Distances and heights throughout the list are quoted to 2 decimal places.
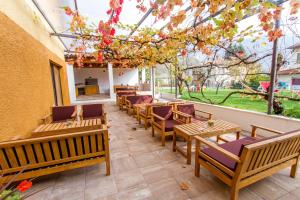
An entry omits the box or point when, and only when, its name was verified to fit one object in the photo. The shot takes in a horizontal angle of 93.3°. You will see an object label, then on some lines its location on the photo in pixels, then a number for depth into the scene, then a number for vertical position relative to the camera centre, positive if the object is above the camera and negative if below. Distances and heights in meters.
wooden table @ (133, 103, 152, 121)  4.88 -0.85
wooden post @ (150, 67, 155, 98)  10.04 +0.21
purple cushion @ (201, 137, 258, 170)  1.80 -1.02
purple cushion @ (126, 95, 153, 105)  6.15 -0.66
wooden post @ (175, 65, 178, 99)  6.18 -0.06
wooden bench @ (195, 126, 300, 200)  1.55 -1.02
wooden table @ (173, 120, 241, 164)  2.54 -0.93
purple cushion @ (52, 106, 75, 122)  3.96 -0.76
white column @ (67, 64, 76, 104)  9.20 +0.17
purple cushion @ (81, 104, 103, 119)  4.24 -0.77
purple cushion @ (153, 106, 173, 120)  3.79 -0.76
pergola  1.86 +1.45
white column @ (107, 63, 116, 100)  9.64 +0.59
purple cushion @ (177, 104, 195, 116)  4.03 -0.74
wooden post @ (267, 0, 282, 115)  3.34 +0.05
